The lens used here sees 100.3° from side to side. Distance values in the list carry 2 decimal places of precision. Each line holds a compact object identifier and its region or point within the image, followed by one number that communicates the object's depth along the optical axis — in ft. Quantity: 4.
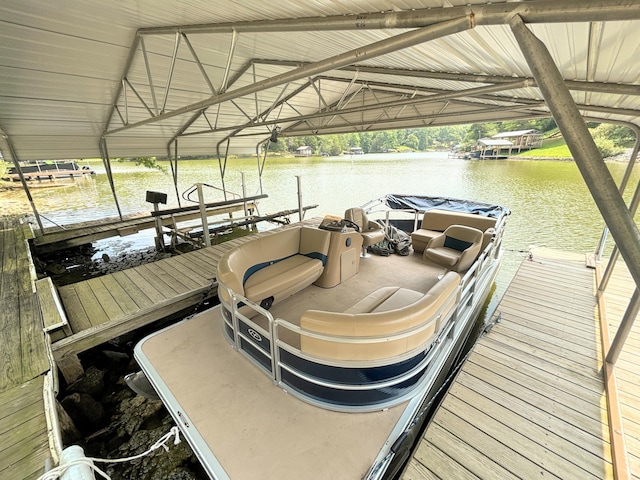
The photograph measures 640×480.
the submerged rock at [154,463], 7.19
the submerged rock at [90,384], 9.81
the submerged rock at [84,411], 8.59
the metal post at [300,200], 22.18
